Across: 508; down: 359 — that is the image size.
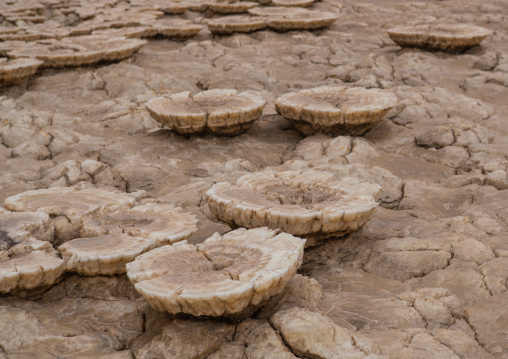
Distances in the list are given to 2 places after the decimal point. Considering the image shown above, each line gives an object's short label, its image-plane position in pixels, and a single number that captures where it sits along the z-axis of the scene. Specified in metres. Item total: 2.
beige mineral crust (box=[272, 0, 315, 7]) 9.92
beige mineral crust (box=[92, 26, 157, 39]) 8.17
